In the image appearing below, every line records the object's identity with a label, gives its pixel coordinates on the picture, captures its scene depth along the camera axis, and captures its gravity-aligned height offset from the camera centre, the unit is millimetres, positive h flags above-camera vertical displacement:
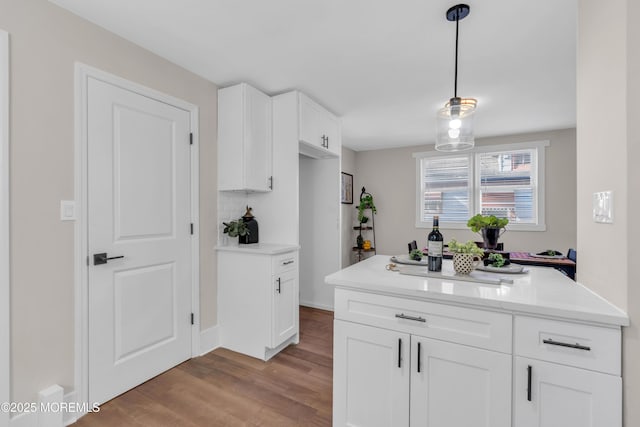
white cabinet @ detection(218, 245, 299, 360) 2568 -811
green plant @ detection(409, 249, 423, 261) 1906 -283
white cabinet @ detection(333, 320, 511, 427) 1212 -761
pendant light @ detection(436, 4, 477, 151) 1796 +592
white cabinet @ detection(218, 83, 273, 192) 2684 +661
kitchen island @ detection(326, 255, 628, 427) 1055 -578
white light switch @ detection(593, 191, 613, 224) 1096 +17
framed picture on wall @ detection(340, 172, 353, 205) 5228 +404
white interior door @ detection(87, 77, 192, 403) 1931 -195
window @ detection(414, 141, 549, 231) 4527 +422
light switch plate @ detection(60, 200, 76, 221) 1770 +2
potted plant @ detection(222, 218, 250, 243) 2812 -174
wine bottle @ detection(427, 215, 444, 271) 1586 -202
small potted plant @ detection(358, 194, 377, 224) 5406 +91
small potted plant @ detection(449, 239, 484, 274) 1544 -234
